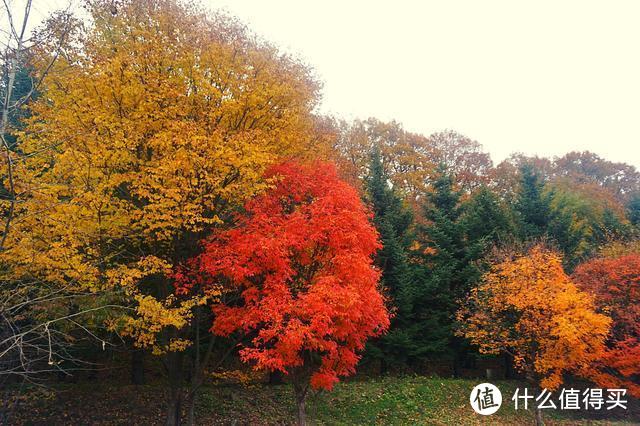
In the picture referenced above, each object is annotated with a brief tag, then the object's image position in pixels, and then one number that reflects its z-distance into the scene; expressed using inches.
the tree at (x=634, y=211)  1256.2
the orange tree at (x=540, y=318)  604.1
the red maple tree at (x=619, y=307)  657.0
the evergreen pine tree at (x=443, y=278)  836.0
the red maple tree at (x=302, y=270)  421.1
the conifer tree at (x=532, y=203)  1020.5
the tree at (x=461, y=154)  1450.5
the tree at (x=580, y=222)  983.6
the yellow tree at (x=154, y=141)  392.2
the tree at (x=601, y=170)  1732.3
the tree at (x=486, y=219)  929.5
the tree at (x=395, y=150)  1222.7
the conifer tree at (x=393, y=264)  808.9
